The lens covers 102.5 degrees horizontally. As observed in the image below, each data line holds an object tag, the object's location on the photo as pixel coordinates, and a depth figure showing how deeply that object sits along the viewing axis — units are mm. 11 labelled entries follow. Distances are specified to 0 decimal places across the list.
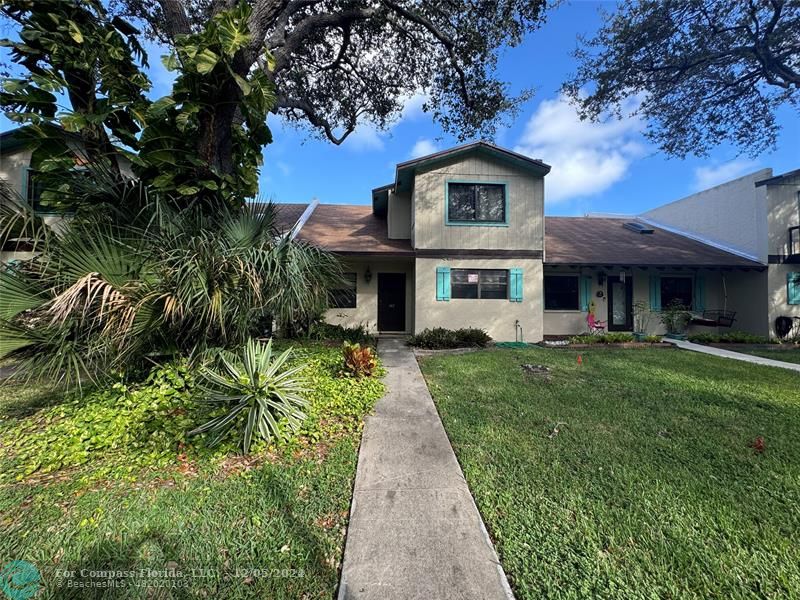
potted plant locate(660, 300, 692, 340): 11773
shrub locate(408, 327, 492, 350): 9484
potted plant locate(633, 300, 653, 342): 12211
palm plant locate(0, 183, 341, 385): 3596
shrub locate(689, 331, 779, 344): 10609
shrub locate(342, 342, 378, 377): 6062
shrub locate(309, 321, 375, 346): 9297
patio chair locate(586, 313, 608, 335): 11688
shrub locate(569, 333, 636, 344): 10297
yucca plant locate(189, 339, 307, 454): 3639
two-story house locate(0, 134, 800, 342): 10562
